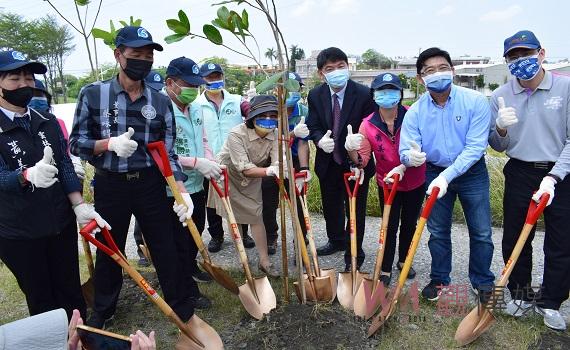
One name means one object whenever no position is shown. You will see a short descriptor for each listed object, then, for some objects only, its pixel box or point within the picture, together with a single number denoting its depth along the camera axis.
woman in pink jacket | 3.32
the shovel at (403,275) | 2.85
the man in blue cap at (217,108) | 4.05
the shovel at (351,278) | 3.23
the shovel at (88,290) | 3.46
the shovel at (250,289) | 3.17
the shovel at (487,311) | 2.74
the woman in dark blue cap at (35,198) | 2.27
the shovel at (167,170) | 2.63
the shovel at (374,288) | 3.02
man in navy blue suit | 3.65
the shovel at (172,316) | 2.50
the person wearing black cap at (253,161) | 3.54
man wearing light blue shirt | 3.03
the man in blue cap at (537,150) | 2.81
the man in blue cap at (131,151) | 2.56
